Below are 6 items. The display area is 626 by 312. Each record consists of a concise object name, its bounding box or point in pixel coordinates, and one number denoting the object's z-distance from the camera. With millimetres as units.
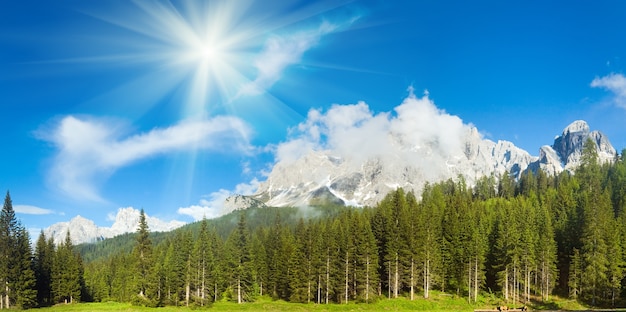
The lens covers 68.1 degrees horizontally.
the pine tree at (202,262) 96438
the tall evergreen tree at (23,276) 92750
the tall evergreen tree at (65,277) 111875
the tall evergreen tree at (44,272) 112662
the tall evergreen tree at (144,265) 89688
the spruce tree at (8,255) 91625
